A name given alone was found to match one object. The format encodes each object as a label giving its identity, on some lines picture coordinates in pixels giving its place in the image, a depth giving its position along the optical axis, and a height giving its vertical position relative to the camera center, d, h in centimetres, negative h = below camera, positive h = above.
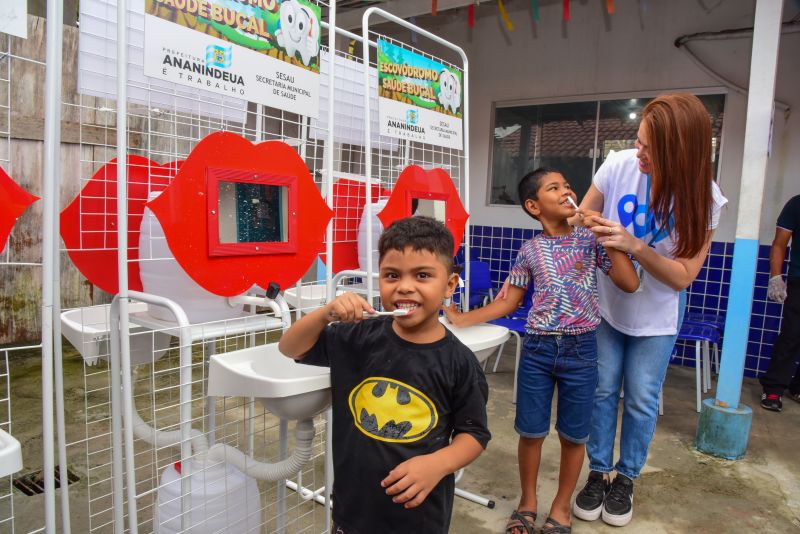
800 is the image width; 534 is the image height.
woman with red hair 168 -8
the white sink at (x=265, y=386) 118 -38
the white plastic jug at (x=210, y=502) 143 -78
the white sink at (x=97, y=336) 146 -36
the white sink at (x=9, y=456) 84 -39
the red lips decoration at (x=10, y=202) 100 +0
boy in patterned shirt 178 -31
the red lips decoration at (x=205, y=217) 129 -1
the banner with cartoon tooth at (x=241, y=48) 122 +39
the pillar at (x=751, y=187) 250 +23
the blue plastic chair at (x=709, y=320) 348 -56
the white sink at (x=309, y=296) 230 -35
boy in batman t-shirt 111 -36
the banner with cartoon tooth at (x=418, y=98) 197 +47
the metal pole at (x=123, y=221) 117 -3
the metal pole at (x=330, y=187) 158 +8
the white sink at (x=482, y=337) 164 -36
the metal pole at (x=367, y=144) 183 +24
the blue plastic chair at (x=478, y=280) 397 -42
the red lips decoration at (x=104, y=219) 141 -4
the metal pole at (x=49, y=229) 106 -5
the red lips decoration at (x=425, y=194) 203 +10
